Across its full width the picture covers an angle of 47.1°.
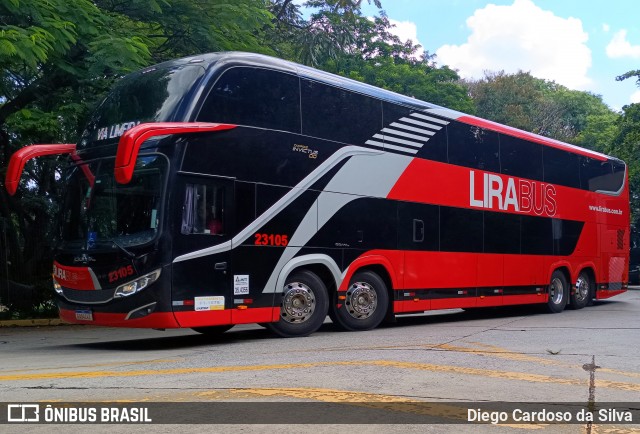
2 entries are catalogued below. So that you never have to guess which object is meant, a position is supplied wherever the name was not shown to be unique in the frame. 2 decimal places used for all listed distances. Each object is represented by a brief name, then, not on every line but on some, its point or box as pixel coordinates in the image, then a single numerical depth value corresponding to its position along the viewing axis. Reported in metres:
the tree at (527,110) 47.22
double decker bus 10.06
